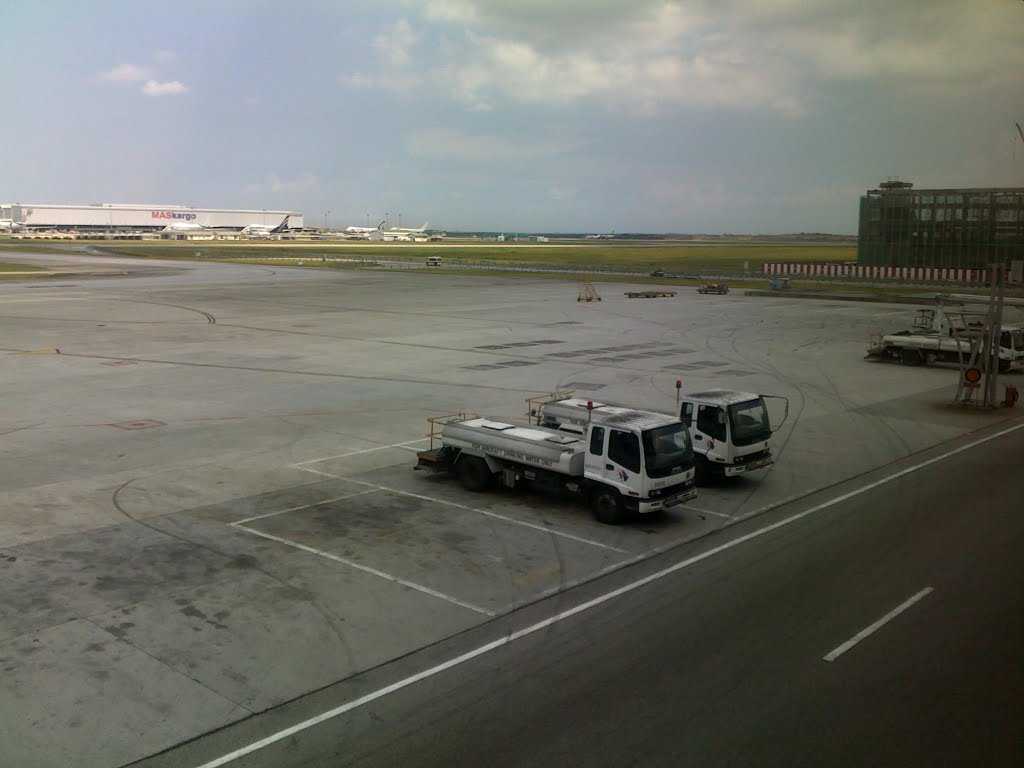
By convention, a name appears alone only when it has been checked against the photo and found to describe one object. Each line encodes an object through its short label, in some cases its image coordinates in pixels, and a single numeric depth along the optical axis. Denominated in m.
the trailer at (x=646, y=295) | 87.38
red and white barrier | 102.50
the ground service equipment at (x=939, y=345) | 45.44
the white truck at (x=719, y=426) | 24.05
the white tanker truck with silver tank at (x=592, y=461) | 20.56
